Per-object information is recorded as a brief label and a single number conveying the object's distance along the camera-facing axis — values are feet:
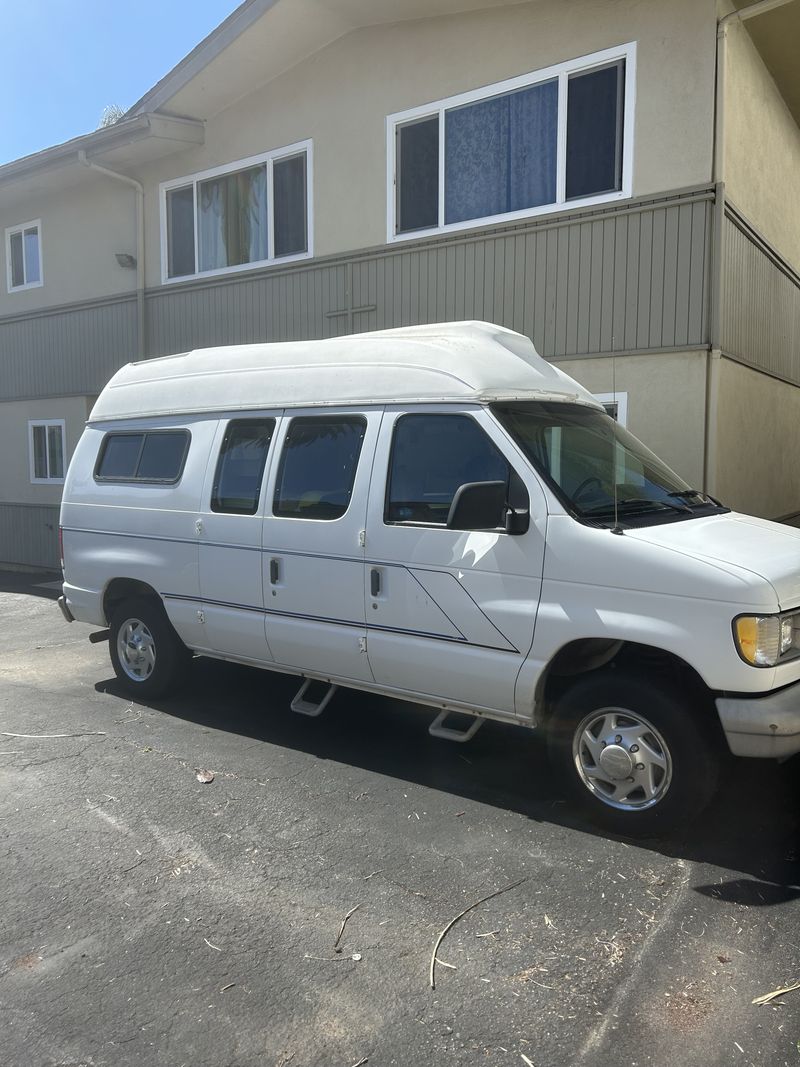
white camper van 12.73
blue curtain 28.22
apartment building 25.50
